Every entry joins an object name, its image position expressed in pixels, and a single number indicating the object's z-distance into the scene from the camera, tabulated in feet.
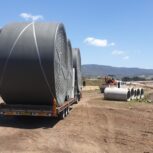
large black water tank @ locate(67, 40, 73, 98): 32.63
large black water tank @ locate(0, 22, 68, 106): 23.95
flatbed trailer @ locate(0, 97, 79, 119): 24.15
